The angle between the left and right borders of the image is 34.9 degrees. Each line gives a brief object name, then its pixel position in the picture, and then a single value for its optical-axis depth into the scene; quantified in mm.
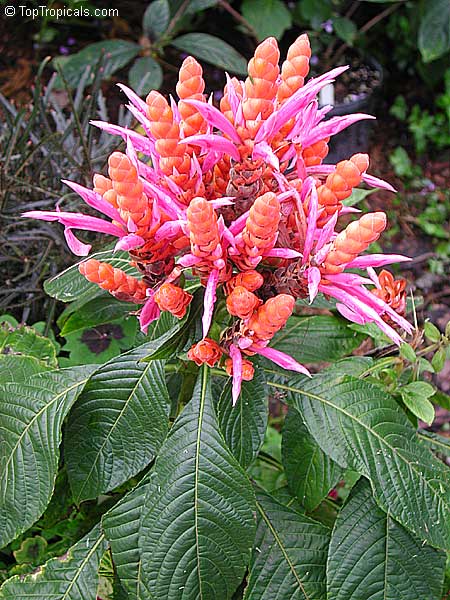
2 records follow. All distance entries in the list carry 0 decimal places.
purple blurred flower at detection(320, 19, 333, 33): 2766
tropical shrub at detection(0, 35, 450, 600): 713
